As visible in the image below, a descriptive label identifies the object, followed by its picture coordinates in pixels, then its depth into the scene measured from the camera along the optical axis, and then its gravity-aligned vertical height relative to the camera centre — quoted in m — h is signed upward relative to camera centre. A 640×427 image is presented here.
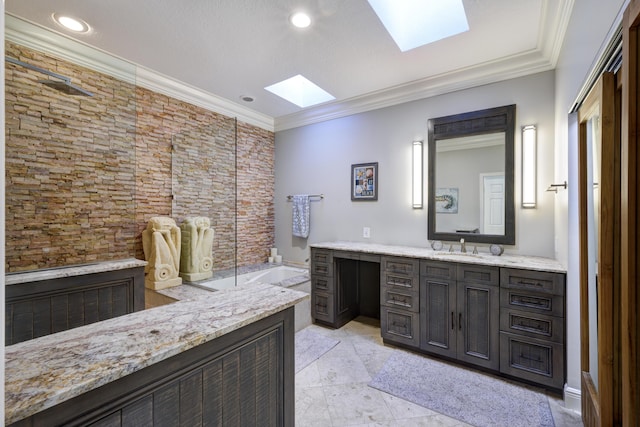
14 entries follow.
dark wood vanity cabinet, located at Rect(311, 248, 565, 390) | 1.99 -0.81
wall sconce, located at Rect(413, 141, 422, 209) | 3.08 +0.45
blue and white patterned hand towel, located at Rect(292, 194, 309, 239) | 3.98 -0.02
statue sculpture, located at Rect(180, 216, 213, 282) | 2.87 -0.38
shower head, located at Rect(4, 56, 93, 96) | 1.69 +0.83
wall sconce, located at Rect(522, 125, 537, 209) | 2.47 +0.42
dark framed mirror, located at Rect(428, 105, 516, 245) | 2.62 +0.37
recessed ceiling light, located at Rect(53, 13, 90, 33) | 2.01 +1.43
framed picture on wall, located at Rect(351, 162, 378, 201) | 3.42 +0.41
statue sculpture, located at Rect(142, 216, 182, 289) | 2.63 -0.39
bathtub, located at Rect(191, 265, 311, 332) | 2.95 -0.84
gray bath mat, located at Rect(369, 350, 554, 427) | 1.81 -1.32
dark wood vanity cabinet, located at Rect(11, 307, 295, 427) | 0.63 -0.50
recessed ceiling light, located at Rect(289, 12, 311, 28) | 2.00 +1.43
